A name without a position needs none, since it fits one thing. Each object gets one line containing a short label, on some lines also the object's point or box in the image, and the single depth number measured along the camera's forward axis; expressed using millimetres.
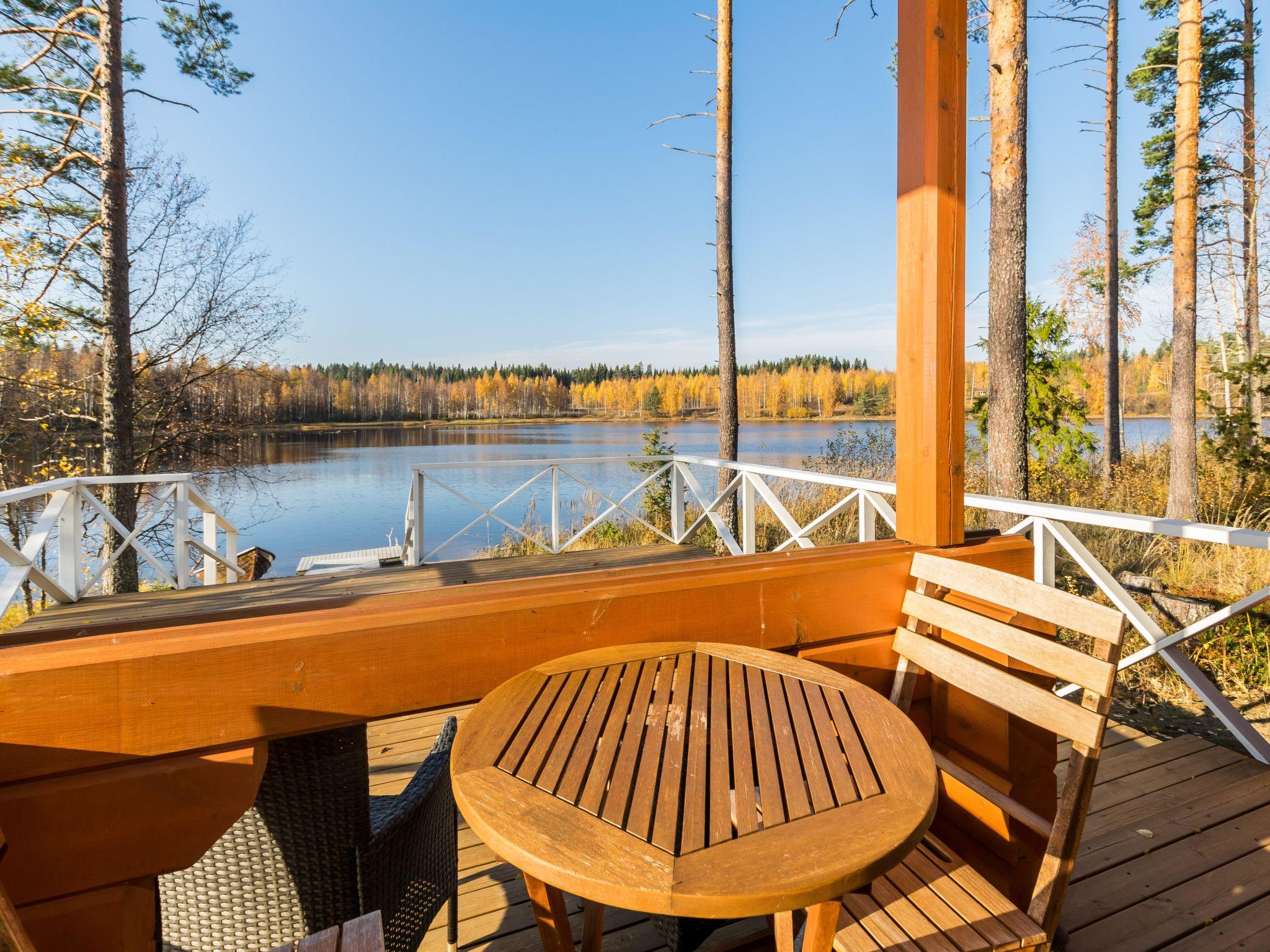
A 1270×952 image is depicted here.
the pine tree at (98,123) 5945
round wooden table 676
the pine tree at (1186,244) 5762
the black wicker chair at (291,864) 964
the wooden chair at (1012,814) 975
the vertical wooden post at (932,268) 1433
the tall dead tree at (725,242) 6219
